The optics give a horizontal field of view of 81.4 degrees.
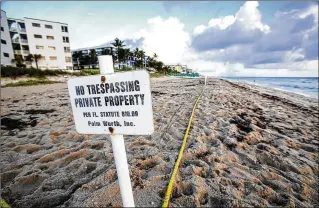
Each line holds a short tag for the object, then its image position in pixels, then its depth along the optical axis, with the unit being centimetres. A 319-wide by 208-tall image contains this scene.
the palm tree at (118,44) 6090
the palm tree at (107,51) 6169
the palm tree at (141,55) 7411
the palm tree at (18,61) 4094
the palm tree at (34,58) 4186
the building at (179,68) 13631
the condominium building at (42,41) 4288
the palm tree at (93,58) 6334
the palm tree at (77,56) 6581
